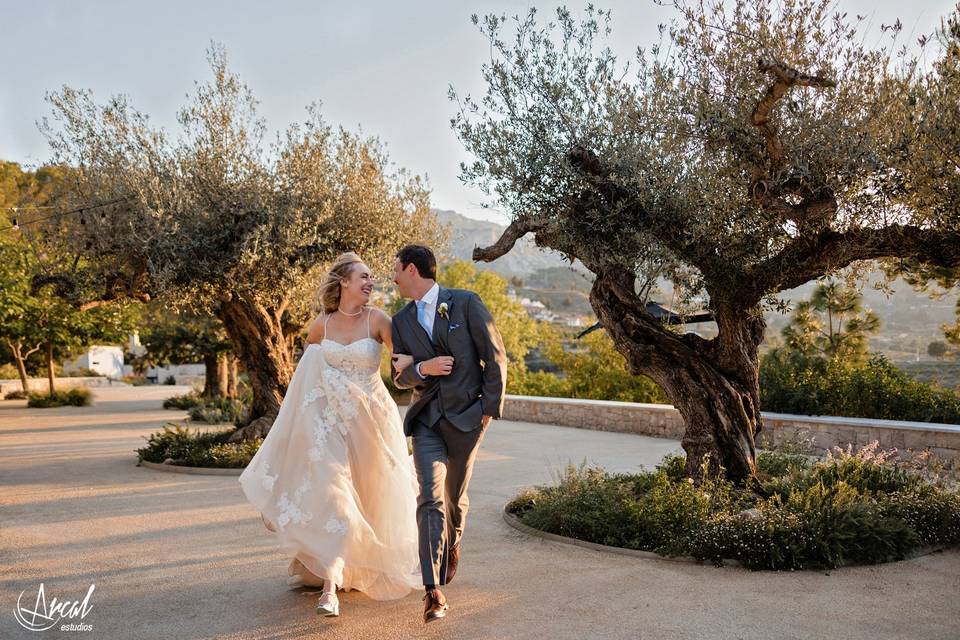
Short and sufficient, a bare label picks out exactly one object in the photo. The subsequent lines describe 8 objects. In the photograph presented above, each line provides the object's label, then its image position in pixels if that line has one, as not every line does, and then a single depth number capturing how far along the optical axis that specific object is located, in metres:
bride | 5.23
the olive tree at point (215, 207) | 11.48
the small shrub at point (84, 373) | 46.68
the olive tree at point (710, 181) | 6.81
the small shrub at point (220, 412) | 19.69
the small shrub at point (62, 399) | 28.17
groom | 5.18
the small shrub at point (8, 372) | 40.06
